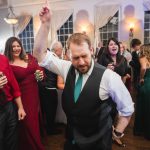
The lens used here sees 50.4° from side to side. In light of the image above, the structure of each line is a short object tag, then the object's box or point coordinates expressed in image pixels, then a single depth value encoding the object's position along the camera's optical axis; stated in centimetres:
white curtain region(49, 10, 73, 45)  677
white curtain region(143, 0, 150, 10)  573
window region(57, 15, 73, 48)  685
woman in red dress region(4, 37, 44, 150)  170
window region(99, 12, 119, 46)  622
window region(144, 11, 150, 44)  584
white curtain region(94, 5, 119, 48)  620
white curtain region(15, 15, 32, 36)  731
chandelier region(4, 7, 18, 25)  738
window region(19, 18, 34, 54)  748
